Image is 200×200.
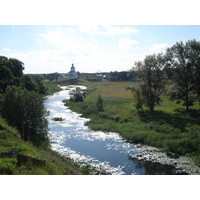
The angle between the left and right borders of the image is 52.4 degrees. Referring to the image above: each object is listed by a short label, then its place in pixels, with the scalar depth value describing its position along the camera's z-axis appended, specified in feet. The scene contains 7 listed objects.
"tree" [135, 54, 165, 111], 135.03
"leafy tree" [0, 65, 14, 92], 183.93
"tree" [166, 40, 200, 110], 126.11
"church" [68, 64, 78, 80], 613.44
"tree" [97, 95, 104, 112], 162.43
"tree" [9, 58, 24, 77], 227.12
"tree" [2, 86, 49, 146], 75.92
